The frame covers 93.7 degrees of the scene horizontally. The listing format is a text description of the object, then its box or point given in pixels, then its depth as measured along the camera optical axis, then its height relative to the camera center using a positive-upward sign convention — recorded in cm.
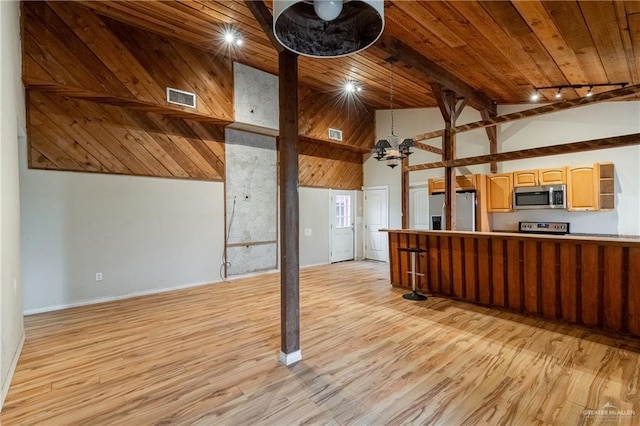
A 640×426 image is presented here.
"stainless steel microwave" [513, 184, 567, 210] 516 +21
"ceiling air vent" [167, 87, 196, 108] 472 +188
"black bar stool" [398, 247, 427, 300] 445 -99
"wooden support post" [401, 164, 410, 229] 598 +34
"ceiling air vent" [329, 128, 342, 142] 713 +186
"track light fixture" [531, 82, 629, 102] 436 +186
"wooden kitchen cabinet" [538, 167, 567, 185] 518 +58
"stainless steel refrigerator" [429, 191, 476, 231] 602 -2
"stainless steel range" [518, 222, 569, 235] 539 -35
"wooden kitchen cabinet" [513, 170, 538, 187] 548 +58
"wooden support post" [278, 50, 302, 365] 262 +4
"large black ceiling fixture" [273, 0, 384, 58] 170 +109
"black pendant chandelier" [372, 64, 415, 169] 429 +89
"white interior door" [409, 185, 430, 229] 705 +8
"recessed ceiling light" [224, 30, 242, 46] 446 +271
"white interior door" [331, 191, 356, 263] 776 -35
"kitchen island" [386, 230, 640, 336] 313 -81
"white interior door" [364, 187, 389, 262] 789 -26
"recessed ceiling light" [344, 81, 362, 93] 624 +269
